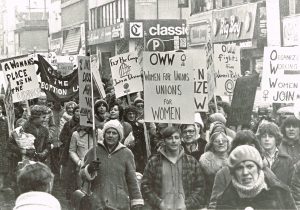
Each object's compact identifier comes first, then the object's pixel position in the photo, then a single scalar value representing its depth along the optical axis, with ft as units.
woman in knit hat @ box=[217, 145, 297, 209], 20.08
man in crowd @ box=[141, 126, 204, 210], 24.67
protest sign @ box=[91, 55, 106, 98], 38.07
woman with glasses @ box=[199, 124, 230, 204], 25.78
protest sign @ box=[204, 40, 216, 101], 36.60
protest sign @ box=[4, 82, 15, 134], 35.88
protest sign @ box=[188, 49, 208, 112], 32.42
